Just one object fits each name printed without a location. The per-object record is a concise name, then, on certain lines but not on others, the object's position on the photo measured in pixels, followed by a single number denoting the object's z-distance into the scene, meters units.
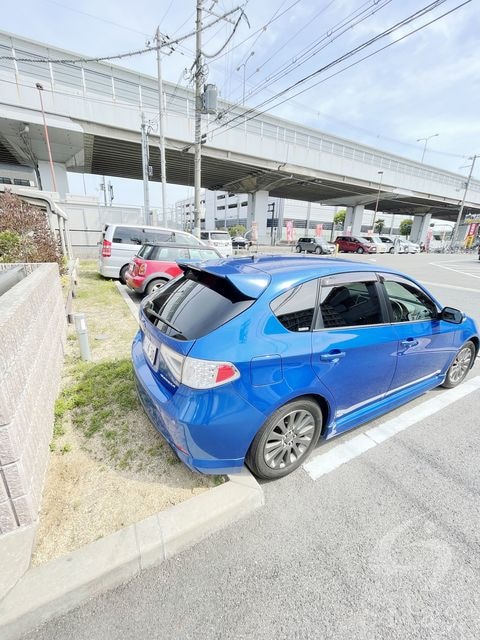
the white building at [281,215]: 62.84
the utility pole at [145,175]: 18.28
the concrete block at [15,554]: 1.48
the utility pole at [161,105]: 14.60
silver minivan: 8.41
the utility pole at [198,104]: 11.64
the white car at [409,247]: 35.66
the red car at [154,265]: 6.73
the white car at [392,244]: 33.53
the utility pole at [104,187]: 42.12
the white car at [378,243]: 31.03
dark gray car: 27.72
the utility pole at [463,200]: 39.87
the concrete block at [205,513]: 1.78
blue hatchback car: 1.86
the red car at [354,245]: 30.08
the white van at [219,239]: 19.70
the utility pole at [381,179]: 34.66
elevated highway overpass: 17.12
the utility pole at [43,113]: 14.99
